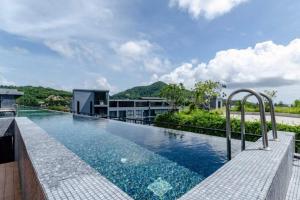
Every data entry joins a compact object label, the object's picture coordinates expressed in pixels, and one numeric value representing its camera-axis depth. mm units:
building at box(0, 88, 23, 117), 12752
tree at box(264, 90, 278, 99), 19364
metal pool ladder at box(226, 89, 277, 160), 2571
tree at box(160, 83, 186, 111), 17296
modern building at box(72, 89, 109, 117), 20851
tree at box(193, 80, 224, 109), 17462
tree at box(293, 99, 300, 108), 18200
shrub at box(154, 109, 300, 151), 6153
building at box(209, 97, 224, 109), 29079
